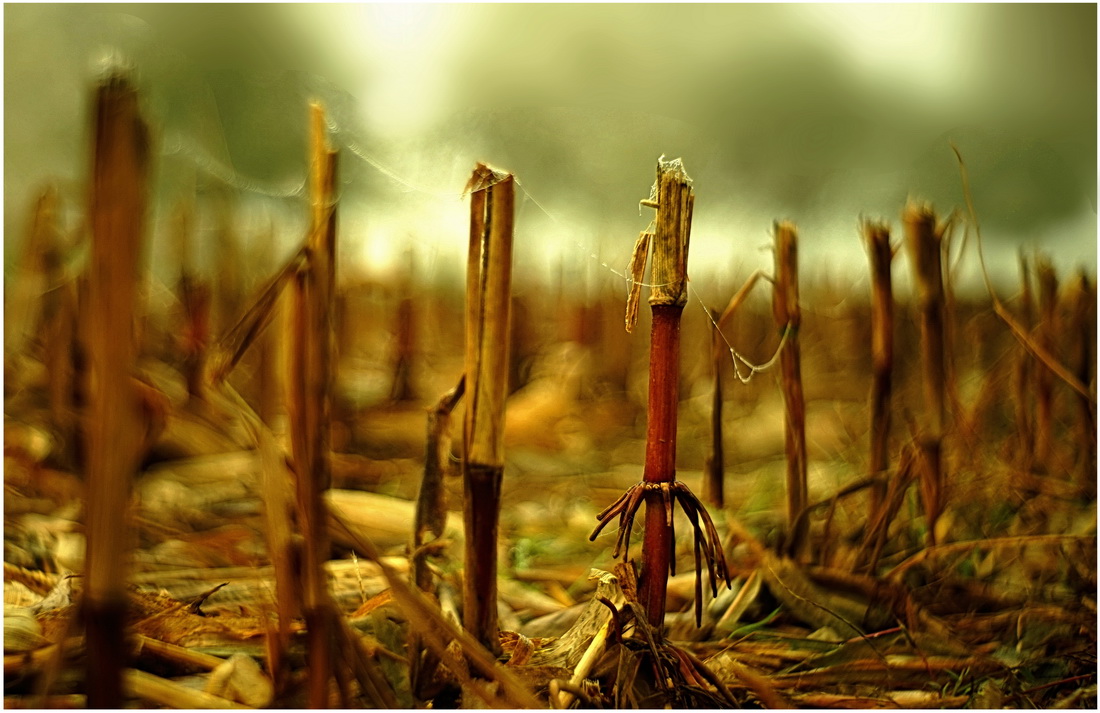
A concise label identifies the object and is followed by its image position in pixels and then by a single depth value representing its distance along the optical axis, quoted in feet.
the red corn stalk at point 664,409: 1.68
